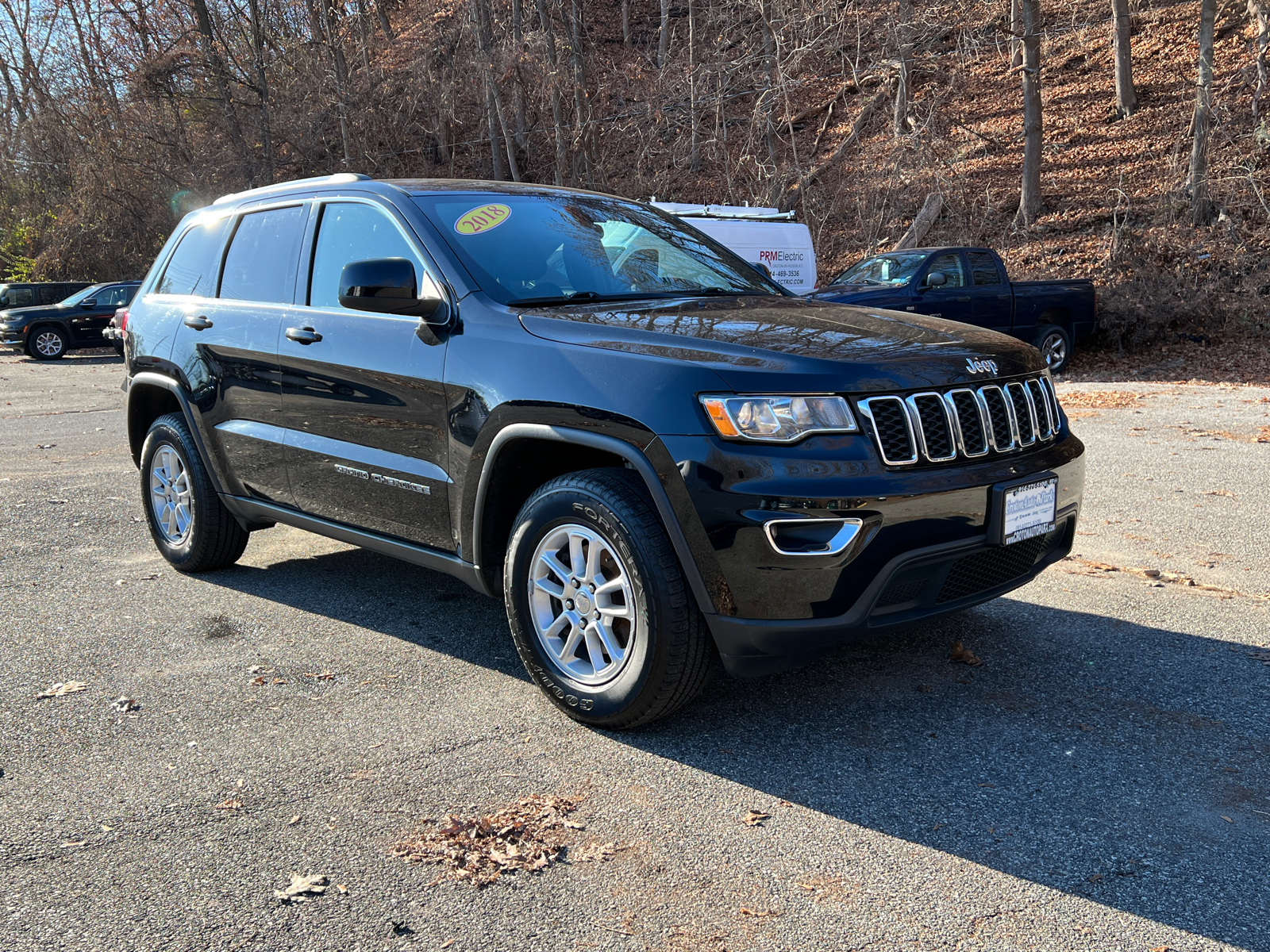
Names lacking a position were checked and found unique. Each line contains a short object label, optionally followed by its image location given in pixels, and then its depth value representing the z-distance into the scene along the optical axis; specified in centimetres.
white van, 1636
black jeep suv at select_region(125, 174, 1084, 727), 310
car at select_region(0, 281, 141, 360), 2384
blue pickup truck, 1429
